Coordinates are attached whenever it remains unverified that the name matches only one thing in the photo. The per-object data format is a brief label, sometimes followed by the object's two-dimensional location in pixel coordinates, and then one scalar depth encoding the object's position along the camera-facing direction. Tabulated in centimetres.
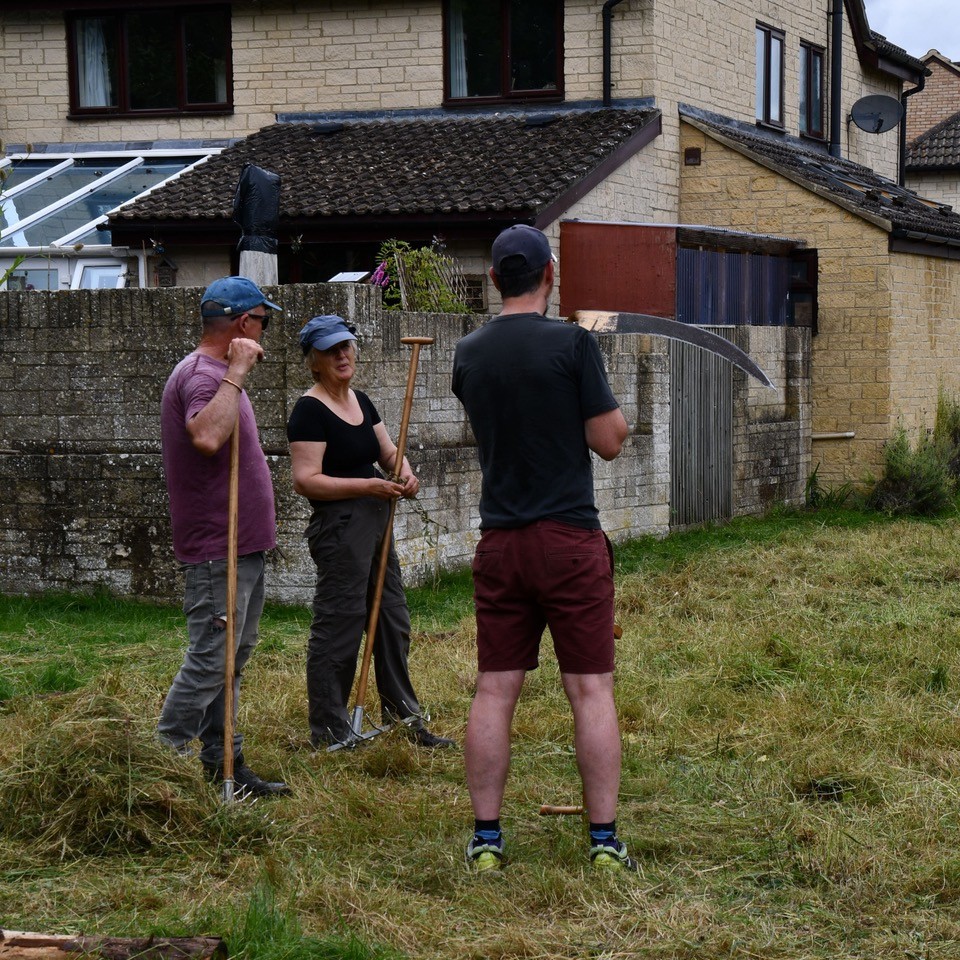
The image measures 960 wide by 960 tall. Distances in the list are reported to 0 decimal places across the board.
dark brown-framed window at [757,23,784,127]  2022
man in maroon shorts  472
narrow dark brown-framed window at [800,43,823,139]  2148
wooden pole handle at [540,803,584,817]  508
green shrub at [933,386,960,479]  1767
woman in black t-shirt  623
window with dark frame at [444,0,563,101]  1820
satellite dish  2120
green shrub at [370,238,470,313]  1135
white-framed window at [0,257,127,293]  1684
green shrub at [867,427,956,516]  1568
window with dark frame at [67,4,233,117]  1939
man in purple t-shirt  529
